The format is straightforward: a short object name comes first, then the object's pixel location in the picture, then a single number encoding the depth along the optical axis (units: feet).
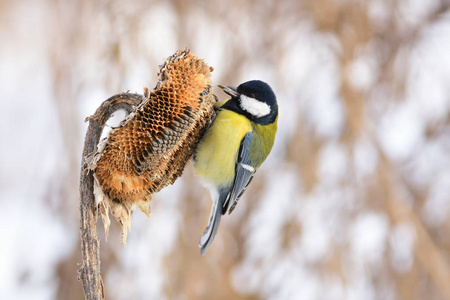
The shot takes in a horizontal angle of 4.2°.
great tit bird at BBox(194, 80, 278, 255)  14.70
